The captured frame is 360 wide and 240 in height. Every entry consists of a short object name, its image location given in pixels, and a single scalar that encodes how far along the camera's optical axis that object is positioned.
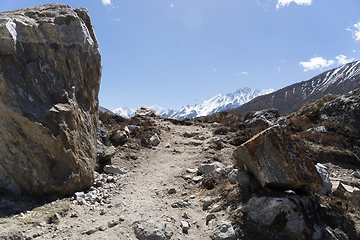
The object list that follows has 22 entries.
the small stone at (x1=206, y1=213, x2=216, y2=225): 5.77
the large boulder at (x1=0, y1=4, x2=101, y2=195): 5.93
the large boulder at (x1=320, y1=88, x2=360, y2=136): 13.88
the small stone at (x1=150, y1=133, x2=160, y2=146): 15.55
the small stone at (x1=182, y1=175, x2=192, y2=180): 9.45
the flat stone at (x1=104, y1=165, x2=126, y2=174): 9.52
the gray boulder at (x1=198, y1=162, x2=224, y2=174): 9.41
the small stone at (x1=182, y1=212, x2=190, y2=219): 5.92
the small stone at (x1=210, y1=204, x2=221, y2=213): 6.11
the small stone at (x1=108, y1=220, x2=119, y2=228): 5.38
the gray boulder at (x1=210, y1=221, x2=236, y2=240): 4.96
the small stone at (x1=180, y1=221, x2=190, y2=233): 5.40
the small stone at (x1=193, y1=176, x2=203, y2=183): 8.97
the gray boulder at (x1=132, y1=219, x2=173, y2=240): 4.98
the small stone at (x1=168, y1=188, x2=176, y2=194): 8.06
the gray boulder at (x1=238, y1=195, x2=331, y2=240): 4.86
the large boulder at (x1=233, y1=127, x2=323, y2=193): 5.48
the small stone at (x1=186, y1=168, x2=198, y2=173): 10.14
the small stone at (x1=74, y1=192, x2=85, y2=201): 6.63
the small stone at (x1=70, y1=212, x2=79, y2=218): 5.82
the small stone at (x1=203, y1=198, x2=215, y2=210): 6.52
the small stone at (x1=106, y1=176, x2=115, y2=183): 8.68
